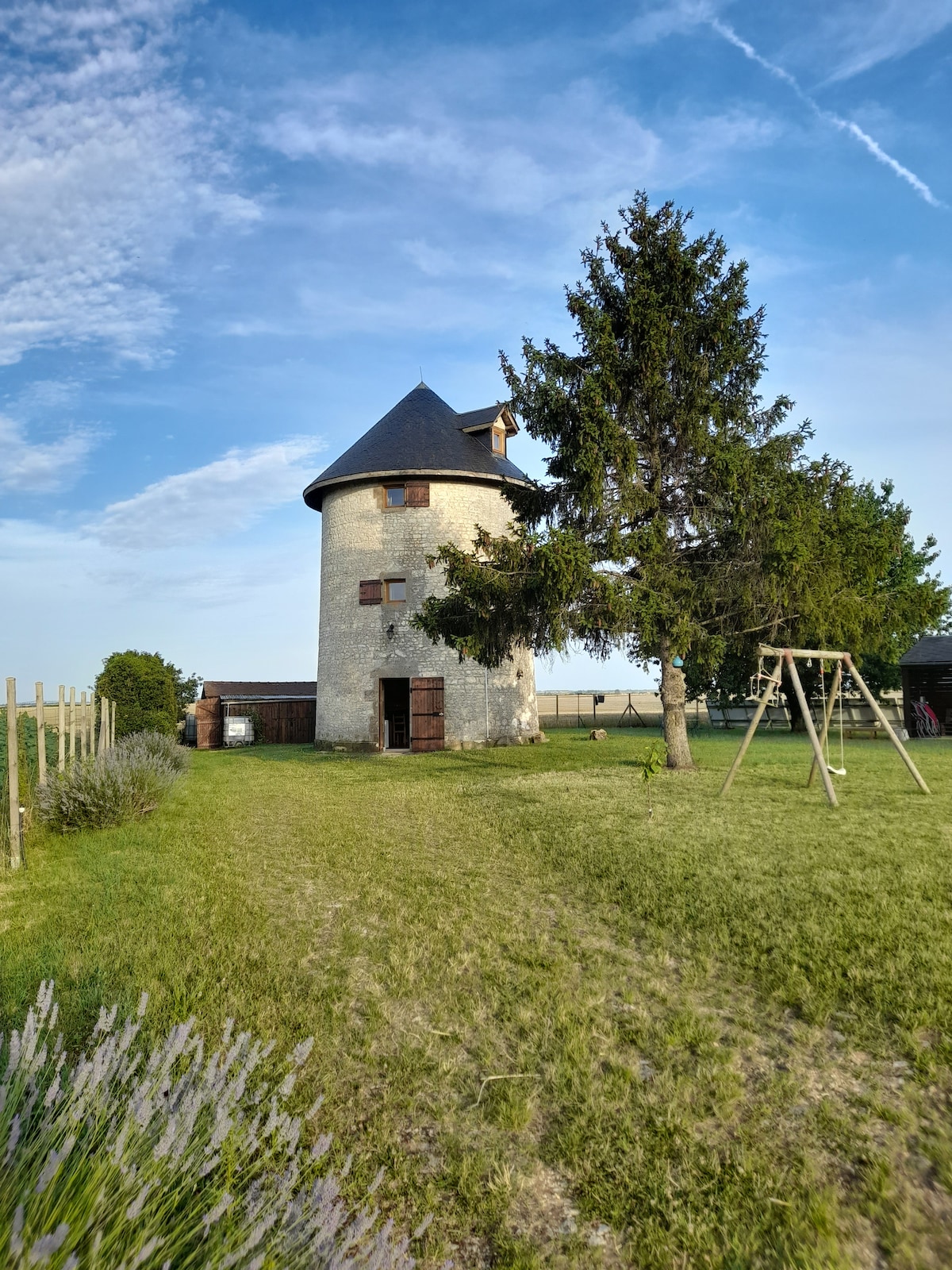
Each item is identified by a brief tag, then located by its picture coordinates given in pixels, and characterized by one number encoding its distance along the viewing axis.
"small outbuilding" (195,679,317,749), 28.94
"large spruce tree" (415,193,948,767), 14.40
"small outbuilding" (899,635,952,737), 28.11
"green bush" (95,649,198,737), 21.91
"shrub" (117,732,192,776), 14.97
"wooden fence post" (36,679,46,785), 9.75
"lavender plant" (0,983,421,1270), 1.82
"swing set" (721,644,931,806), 11.12
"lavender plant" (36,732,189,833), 10.10
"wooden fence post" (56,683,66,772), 11.02
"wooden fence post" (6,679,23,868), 8.27
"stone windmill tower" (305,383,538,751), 22.88
